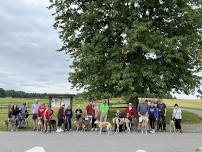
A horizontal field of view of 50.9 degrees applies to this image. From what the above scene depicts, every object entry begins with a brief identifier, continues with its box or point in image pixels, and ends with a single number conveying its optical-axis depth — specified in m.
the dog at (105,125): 11.90
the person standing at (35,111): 13.17
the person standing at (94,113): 13.12
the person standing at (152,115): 12.77
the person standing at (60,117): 12.79
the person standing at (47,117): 12.59
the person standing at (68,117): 12.94
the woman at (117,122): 12.52
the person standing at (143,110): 12.63
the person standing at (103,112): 12.83
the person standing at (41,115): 12.78
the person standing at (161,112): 12.97
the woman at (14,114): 13.00
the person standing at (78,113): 13.10
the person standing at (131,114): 12.85
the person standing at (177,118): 12.86
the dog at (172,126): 12.89
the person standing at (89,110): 13.18
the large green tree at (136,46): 14.44
